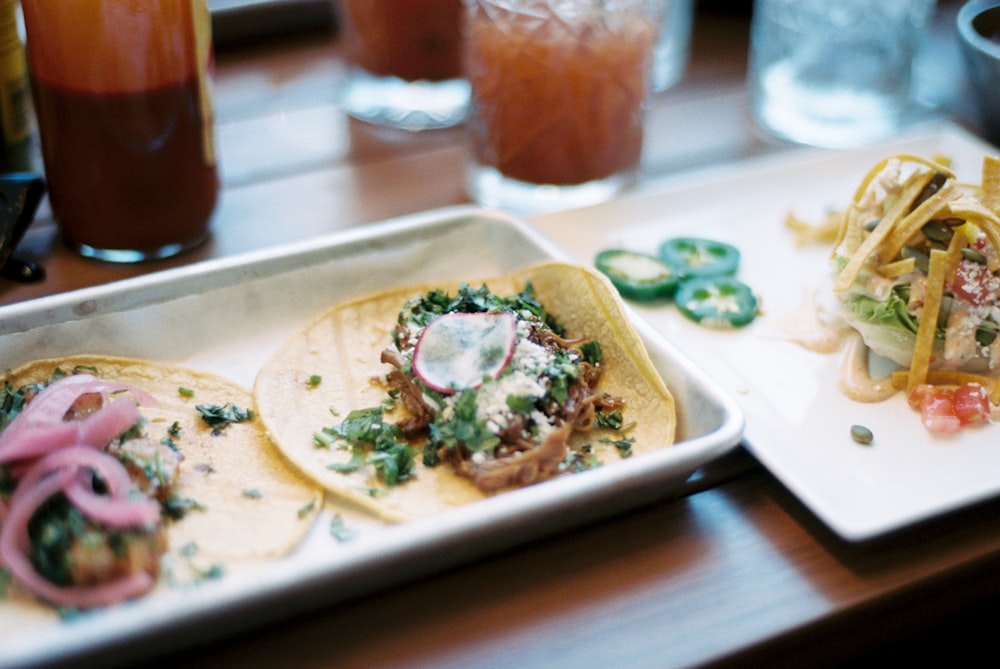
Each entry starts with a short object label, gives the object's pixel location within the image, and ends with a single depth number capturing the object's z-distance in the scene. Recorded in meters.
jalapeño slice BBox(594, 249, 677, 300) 0.67
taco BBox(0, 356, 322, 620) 0.54
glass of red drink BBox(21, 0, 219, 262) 0.63
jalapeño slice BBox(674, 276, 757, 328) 0.66
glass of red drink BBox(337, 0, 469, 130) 0.78
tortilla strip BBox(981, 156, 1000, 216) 0.64
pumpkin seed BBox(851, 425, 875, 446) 0.60
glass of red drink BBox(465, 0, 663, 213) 0.71
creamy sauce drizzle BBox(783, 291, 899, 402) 0.63
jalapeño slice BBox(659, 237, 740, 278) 0.69
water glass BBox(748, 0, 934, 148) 0.81
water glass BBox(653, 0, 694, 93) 0.85
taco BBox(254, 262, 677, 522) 0.58
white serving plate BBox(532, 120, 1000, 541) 0.58
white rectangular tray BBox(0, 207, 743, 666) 0.52
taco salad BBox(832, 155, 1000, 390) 0.63
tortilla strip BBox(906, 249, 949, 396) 0.63
